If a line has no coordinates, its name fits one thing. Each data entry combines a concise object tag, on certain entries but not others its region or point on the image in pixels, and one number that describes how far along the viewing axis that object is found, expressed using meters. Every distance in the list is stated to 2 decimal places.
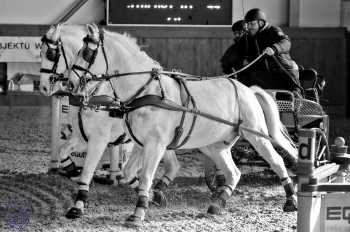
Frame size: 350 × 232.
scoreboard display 25.10
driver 13.71
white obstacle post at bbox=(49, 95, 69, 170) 14.20
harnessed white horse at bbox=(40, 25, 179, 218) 11.10
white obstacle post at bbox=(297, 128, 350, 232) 6.81
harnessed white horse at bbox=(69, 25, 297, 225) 10.28
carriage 13.06
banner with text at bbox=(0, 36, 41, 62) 26.50
